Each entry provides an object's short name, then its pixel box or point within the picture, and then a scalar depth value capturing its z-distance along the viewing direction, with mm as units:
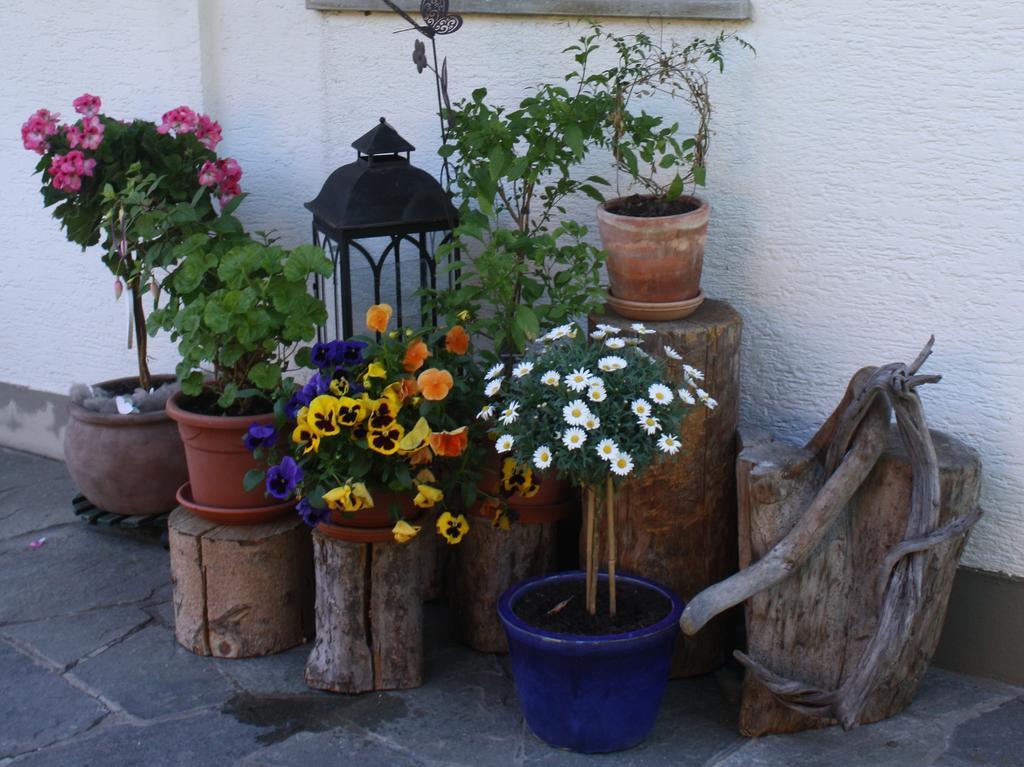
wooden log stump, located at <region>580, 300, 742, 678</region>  3473
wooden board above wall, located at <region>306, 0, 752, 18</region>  3590
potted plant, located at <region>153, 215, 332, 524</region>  3617
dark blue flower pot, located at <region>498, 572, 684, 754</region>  3168
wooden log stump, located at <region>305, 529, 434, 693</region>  3562
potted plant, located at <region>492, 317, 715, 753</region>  3066
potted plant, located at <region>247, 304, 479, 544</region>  3295
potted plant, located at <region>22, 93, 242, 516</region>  4125
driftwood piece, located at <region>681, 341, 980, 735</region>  3176
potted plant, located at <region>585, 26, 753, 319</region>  3438
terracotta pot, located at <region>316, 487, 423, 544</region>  3479
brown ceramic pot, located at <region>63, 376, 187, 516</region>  4480
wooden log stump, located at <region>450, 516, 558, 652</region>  3785
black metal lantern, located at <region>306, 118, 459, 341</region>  3730
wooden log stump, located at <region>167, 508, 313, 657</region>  3779
